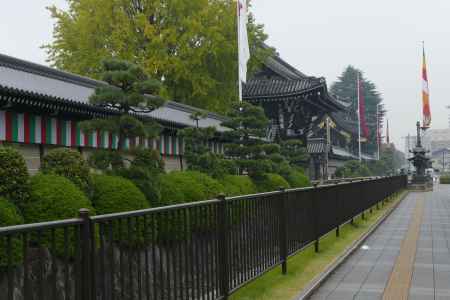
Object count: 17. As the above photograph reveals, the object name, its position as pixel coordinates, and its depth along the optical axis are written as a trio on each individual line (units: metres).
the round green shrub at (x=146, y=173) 10.03
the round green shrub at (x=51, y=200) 6.84
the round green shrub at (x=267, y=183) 17.64
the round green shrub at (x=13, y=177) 6.64
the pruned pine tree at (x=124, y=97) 10.05
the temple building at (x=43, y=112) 10.97
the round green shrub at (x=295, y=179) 21.07
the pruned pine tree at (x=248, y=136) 17.70
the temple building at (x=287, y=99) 29.86
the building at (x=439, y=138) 162.50
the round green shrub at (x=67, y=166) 8.02
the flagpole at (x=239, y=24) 19.38
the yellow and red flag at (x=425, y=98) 42.88
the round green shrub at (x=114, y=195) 8.55
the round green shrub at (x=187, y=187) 10.97
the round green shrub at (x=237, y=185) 14.49
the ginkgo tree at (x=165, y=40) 27.16
